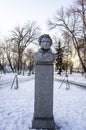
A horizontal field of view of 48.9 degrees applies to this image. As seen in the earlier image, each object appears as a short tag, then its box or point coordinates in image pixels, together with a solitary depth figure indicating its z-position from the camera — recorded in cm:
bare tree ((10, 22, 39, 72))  2539
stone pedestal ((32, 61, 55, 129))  252
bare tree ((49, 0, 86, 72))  1514
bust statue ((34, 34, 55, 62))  249
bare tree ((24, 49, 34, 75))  3122
